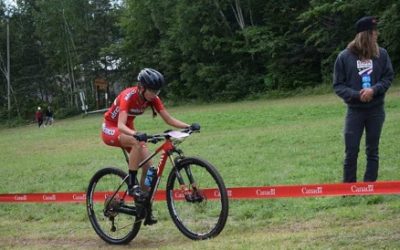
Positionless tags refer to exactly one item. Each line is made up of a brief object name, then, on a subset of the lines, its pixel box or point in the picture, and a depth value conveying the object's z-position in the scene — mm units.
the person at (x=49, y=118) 46844
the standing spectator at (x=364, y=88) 6883
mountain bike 6111
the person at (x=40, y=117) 45594
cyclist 6297
